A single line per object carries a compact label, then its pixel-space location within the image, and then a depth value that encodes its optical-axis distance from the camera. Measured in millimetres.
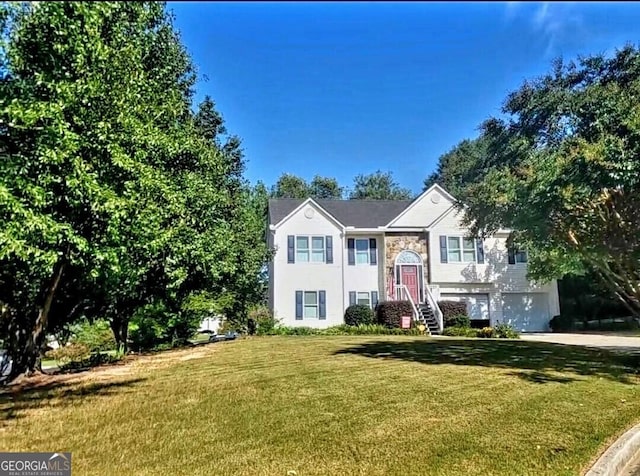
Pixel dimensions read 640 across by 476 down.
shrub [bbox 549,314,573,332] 28000
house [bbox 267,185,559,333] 27734
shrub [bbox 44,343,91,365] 21688
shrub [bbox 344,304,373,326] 26969
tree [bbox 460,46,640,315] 10234
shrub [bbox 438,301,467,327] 26422
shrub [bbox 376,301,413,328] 25984
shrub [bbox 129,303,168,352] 22547
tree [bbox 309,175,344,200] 53938
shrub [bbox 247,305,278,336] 25006
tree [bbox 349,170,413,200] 56312
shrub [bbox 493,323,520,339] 21484
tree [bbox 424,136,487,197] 51531
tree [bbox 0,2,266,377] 6707
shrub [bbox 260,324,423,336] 23519
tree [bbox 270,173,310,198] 51744
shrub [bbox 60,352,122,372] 14978
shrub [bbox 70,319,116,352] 22812
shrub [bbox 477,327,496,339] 21734
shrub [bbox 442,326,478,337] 22331
